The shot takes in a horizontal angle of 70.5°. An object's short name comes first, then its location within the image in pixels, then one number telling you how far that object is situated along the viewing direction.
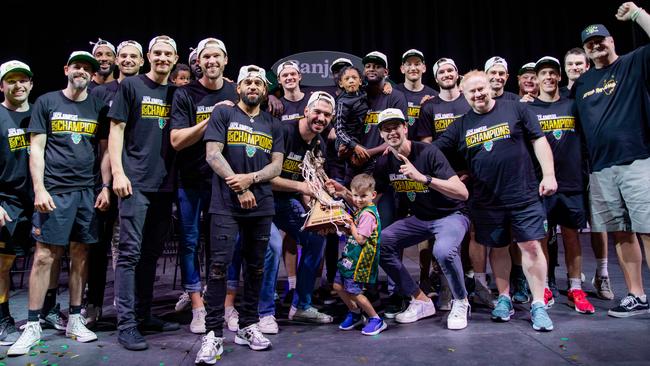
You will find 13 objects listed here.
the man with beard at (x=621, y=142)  3.26
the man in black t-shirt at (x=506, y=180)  3.26
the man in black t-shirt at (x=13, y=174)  3.22
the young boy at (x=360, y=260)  3.13
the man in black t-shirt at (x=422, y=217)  3.26
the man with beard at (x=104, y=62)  4.05
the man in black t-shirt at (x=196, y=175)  3.22
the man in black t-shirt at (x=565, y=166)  3.74
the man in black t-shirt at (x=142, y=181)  2.93
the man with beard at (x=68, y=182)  3.03
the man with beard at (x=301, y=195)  3.38
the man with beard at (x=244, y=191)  2.71
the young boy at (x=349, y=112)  3.78
